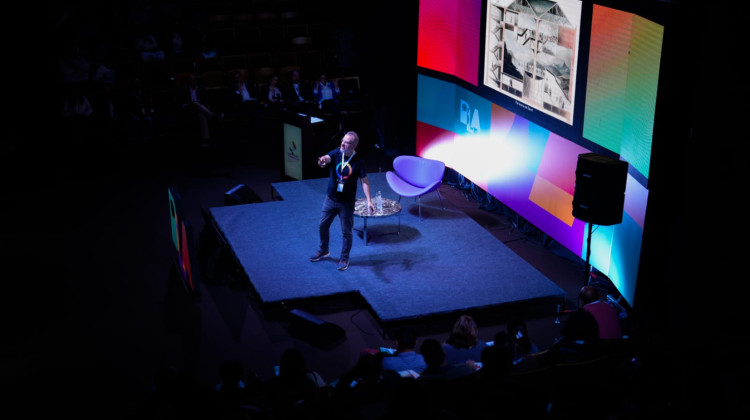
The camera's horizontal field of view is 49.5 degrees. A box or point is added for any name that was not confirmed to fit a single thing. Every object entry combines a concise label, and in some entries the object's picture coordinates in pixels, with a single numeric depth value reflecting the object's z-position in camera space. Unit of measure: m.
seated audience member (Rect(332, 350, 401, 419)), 4.60
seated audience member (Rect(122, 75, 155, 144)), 12.98
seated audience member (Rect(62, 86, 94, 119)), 12.79
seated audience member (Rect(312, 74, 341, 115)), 14.01
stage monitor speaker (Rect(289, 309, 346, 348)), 7.06
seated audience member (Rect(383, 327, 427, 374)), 5.74
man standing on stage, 7.90
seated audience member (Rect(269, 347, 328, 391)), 5.07
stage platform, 7.70
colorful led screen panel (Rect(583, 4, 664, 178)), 6.88
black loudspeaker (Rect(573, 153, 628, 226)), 6.94
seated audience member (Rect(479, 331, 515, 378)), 4.85
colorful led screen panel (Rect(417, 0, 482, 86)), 10.31
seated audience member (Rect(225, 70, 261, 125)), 13.79
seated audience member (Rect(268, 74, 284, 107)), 13.91
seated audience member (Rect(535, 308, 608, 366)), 5.43
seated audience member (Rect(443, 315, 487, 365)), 5.83
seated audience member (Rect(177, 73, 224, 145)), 13.00
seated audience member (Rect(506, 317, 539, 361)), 6.15
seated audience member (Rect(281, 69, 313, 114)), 14.10
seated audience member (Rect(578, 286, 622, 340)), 6.36
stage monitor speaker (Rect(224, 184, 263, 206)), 10.12
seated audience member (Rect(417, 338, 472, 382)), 5.25
